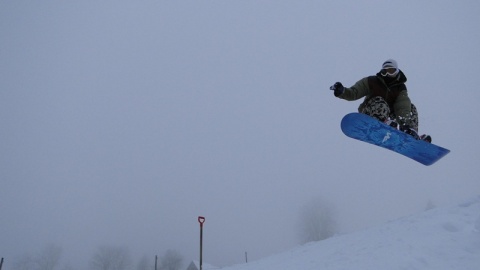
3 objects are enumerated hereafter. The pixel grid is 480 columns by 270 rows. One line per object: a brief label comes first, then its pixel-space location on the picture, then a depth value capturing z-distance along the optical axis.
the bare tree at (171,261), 51.94
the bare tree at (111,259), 52.18
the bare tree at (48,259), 53.34
